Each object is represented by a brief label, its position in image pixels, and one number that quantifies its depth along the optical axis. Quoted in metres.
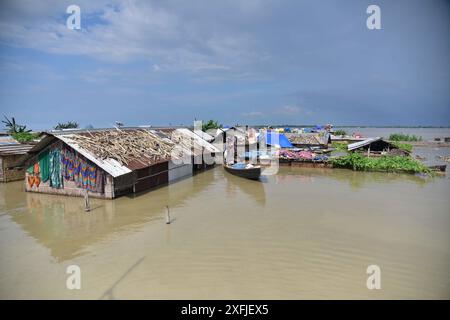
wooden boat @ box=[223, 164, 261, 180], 20.27
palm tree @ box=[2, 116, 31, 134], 38.25
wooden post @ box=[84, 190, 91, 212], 13.25
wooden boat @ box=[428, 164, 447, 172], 23.29
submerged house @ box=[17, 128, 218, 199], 14.84
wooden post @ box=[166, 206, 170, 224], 11.91
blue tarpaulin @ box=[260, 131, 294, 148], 35.56
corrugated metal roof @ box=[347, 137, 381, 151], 29.61
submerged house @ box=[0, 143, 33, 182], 19.31
